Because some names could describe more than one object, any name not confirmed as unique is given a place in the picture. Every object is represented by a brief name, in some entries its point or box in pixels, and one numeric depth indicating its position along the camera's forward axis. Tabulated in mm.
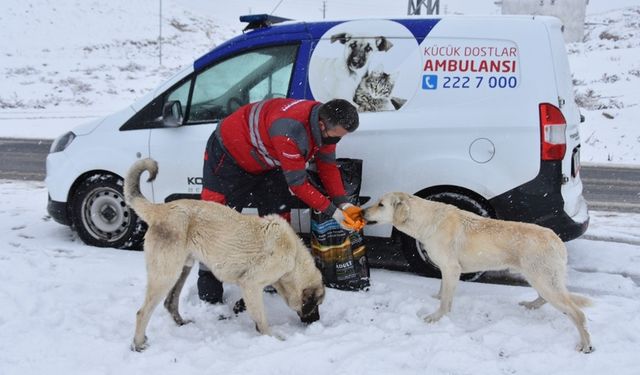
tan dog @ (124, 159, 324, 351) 3428
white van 4254
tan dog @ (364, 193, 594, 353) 3510
